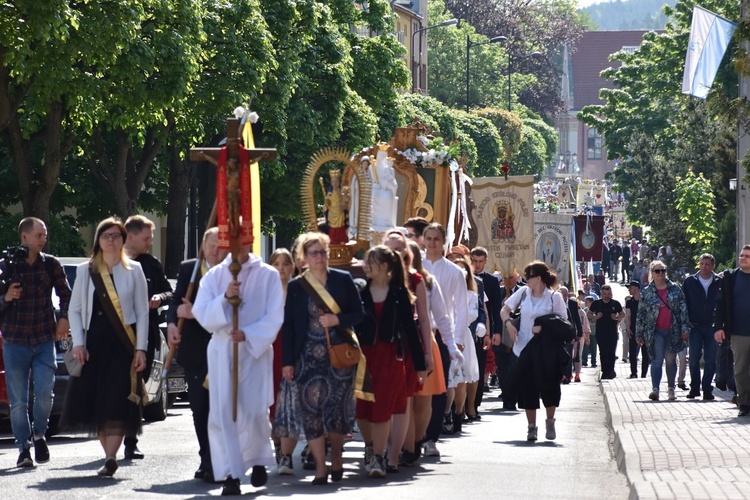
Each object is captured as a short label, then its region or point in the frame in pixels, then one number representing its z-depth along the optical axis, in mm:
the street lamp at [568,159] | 187625
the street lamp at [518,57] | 106944
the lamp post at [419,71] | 97925
